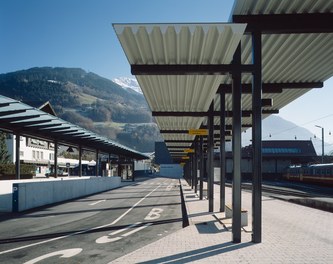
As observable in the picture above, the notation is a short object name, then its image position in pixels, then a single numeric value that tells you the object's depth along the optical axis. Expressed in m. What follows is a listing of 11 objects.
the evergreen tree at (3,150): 50.13
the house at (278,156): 85.38
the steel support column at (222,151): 15.65
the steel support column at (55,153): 30.82
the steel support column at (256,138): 9.66
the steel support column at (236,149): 10.08
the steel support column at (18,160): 24.31
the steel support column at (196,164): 31.94
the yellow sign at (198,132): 18.64
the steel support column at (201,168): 25.79
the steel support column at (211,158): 18.30
